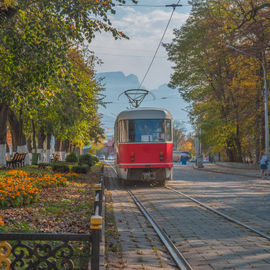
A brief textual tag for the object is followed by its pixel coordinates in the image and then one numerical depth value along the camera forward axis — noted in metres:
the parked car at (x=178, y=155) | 96.50
